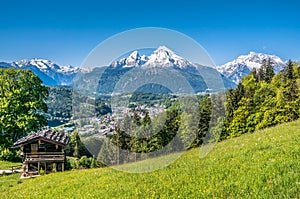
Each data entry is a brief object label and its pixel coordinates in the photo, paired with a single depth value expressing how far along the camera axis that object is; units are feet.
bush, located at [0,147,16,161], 133.28
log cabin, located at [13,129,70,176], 111.24
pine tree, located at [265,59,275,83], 318.30
